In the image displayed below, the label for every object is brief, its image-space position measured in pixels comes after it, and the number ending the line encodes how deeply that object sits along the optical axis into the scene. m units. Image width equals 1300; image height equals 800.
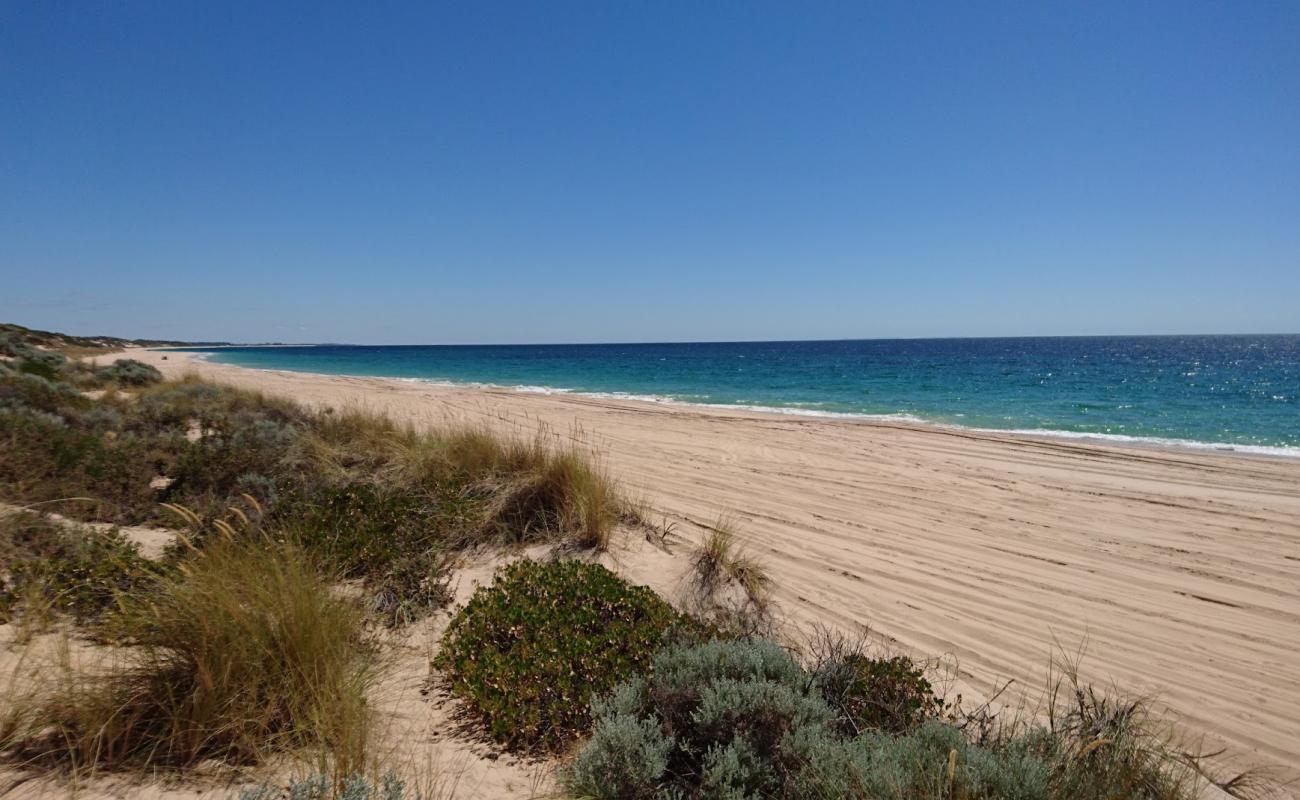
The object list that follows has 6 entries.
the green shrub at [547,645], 2.72
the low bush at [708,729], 2.24
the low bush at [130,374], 15.08
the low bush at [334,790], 1.83
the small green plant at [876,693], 2.65
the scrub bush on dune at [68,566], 3.08
